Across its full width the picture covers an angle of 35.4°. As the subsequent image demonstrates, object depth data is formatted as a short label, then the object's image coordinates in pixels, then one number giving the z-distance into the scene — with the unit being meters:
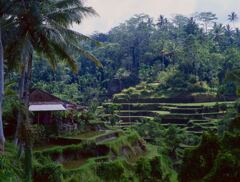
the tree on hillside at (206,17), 75.44
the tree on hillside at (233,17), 67.78
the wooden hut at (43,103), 17.91
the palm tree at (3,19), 10.83
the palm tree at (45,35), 12.04
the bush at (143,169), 16.41
